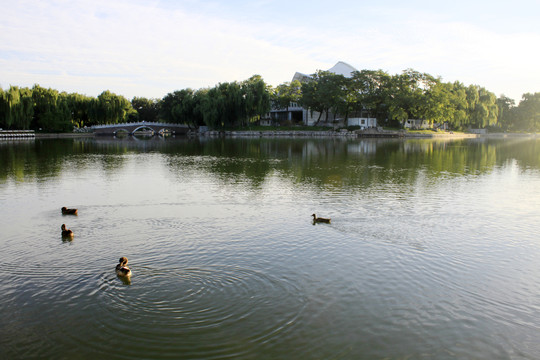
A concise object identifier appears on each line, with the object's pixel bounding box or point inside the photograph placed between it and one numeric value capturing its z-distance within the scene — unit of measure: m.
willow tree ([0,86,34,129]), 66.75
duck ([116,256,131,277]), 8.88
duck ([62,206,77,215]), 14.35
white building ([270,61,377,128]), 94.75
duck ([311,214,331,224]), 13.51
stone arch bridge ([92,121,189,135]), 90.40
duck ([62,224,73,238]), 11.76
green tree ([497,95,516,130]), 114.12
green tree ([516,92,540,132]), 108.75
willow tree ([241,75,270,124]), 84.25
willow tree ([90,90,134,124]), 89.25
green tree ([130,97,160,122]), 127.31
